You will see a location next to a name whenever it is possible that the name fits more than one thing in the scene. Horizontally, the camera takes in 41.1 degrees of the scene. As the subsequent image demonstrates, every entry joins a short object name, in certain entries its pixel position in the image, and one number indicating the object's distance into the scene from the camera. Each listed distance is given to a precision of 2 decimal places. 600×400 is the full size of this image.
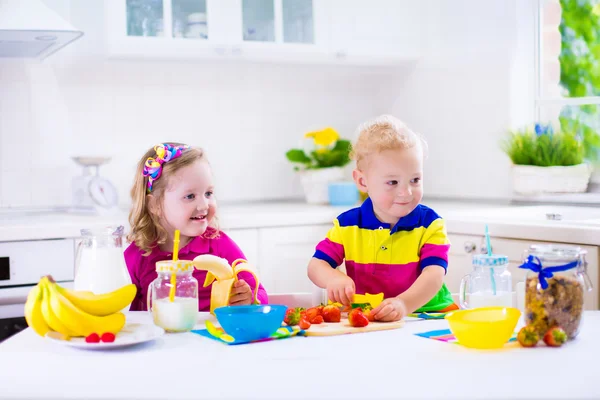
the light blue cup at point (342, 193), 3.62
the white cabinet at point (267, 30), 3.31
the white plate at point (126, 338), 1.40
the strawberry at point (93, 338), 1.41
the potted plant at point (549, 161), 3.27
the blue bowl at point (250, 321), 1.45
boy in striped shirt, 1.96
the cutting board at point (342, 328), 1.54
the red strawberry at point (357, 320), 1.58
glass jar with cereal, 1.41
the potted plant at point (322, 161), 3.70
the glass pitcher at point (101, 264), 1.63
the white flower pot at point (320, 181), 3.71
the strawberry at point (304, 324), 1.56
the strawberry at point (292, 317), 1.60
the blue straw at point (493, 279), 1.68
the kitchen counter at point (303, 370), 1.13
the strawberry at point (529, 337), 1.40
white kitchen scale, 3.26
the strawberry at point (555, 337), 1.39
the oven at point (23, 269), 2.86
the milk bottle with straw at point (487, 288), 1.68
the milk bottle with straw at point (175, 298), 1.55
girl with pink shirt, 2.02
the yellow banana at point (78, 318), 1.41
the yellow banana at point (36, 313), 1.46
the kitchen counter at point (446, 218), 2.58
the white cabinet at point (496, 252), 2.48
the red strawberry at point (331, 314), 1.63
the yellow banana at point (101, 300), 1.45
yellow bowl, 1.39
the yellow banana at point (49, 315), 1.43
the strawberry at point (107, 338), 1.41
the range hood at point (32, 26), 2.88
